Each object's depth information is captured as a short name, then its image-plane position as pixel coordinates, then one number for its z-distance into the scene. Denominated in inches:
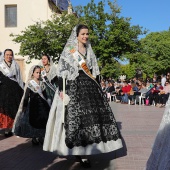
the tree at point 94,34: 1053.2
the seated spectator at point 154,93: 684.7
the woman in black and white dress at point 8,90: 295.1
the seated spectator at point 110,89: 849.5
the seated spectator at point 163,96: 655.4
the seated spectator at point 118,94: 815.6
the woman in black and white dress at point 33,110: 254.2
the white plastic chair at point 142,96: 740.2
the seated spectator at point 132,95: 751.7
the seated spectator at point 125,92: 766.5
